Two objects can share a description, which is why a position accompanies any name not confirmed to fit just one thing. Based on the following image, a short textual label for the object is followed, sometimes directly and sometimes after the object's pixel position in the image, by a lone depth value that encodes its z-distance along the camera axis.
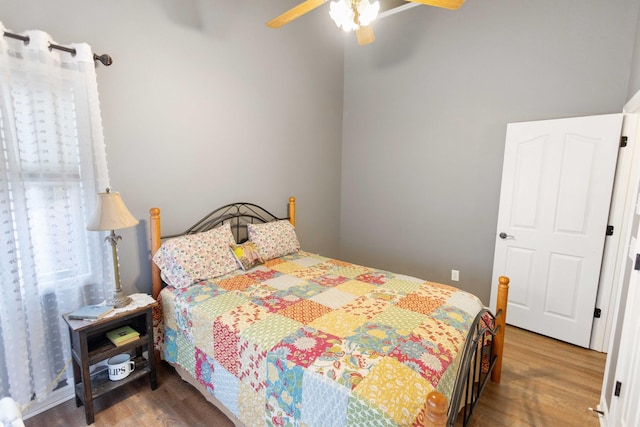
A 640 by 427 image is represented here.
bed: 1.32
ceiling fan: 1.67
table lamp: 1.85
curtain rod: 1.68
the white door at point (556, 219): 2.59
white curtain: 1.71
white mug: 2.05
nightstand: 1.83
